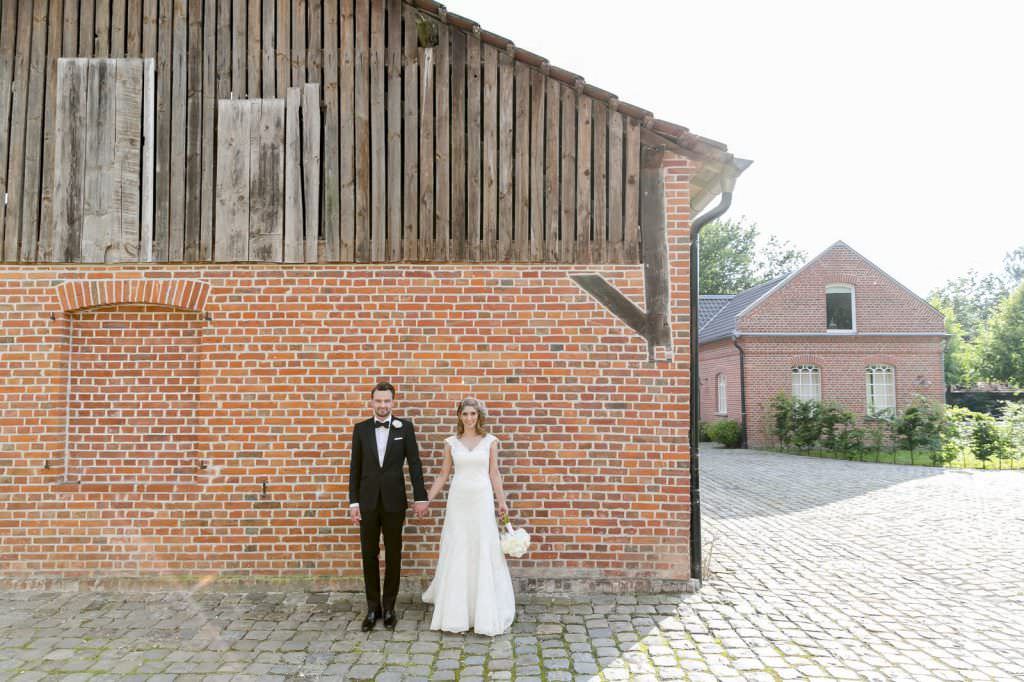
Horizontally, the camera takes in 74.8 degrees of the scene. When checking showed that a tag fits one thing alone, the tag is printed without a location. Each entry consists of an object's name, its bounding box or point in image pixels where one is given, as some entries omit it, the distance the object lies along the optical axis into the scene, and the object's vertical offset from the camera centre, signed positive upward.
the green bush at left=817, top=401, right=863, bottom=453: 20.59 -1.43
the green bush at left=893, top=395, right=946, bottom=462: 19.17 -1.32
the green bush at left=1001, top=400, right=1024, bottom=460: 18.54 -1.40
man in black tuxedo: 5.31 -0.91
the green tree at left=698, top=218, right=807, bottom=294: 48.19 +9.01
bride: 5.11 -1.31
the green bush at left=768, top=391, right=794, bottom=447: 21.77 -1.26
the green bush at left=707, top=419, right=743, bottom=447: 23.34 -1.88
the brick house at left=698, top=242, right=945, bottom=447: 22.91 +1.21
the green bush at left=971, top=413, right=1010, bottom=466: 18.55 -1.72
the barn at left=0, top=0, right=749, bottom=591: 6.08 +0.86
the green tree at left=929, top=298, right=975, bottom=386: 34.36 +1.02
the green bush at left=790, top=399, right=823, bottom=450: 21.14 -1.42
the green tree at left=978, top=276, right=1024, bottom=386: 31.28 +1.61
